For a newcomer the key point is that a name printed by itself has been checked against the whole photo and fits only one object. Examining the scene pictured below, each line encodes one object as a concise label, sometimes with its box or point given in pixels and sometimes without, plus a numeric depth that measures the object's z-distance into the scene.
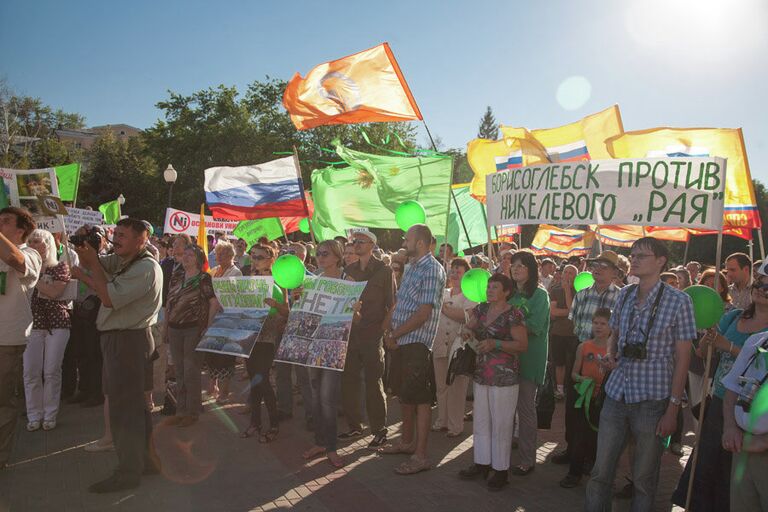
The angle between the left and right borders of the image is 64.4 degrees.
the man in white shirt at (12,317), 4.98
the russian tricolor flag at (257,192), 8.56
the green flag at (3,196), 6.77
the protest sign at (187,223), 16.42
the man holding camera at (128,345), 4.80
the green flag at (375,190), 8.52
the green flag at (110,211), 19.14
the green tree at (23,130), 46.00
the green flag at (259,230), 12.23
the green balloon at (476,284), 5.67
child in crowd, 5.13
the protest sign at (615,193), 5.10
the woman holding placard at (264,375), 6.31
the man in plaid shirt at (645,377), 3.79
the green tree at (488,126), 81.56
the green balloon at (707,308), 4.18
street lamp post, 22.00
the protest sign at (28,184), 6.93
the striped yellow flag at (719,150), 6.18
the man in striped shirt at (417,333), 5.31
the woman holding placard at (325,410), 5.52
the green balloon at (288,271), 5.93
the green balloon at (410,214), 6.88
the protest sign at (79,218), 11.45
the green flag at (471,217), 11.95
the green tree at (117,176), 50.56
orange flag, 7.69
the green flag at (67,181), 9.88
